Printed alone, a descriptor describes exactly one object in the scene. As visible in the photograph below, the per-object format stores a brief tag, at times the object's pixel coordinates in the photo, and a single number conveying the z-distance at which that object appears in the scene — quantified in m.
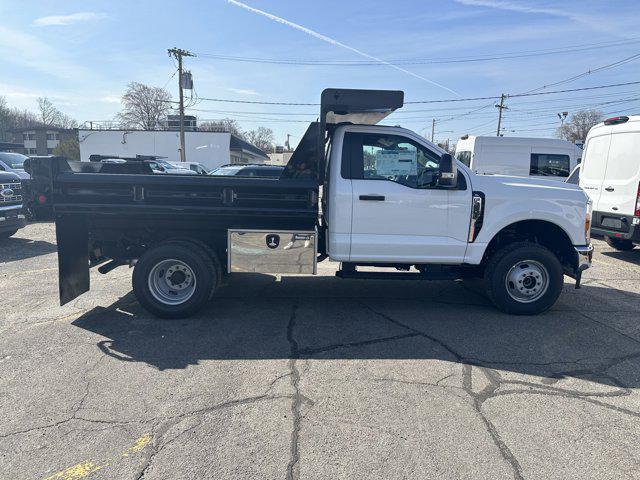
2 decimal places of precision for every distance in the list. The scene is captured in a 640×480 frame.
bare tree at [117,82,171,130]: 69.62
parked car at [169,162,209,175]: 27.48
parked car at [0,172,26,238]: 9.27
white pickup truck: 4.86
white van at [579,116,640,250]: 7.95
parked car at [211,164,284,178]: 12.77
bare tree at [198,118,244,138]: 59.33
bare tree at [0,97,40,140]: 78.00
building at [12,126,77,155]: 73.56
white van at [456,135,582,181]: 13.65
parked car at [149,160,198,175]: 21.47
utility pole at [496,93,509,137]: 48.03
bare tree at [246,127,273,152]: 100.71
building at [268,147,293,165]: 56.47
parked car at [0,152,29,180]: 13.35
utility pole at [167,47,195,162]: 33.94
